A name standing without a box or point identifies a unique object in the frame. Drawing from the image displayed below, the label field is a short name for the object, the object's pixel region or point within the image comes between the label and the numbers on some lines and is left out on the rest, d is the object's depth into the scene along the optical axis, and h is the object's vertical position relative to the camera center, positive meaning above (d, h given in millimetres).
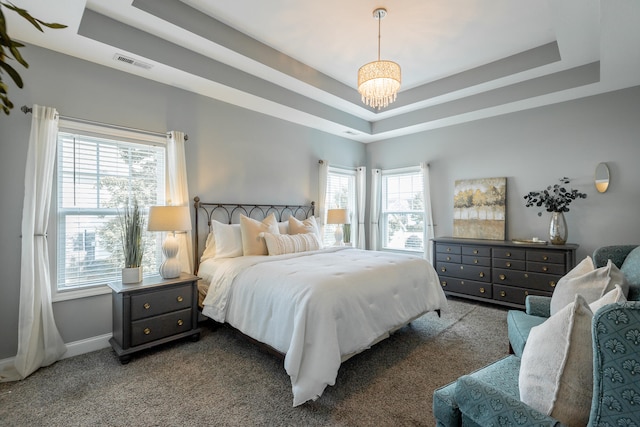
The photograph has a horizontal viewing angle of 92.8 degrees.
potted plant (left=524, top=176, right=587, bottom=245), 3750 +129
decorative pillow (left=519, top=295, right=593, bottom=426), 1016 -541
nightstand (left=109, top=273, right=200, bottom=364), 2615 -890
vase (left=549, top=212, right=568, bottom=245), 3742 -176
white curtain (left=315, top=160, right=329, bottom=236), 5074 +423
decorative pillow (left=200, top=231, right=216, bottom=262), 3545 -395
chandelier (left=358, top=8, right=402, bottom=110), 2824 +1283
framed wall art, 4402 +102
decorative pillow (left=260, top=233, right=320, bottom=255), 3521 -333
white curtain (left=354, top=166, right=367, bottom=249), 5777 +214
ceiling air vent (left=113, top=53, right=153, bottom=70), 2801 +1468
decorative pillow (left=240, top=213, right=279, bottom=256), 3512 -251
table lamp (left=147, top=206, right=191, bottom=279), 2877 -98
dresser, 3652 -694
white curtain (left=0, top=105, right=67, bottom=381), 2441 -367
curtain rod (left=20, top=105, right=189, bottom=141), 2525 +882
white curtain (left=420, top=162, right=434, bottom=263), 5093 +18
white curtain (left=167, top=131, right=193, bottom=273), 3324 +389
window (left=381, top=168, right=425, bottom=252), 5414 +95
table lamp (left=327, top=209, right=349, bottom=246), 4910 -45
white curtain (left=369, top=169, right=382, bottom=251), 5812 +175
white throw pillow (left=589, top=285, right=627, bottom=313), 1205 -335
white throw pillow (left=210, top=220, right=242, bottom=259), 3475 -295
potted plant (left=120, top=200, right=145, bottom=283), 2801 -293
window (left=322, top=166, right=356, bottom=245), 5445 +417
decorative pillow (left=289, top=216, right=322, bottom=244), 4090 -158
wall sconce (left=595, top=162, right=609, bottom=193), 3652 +452
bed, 2078 -633
